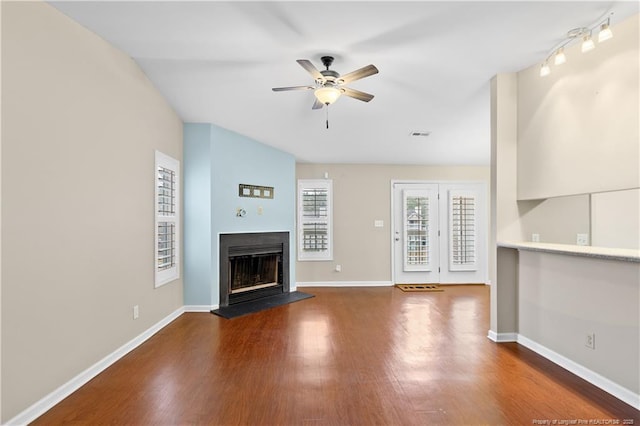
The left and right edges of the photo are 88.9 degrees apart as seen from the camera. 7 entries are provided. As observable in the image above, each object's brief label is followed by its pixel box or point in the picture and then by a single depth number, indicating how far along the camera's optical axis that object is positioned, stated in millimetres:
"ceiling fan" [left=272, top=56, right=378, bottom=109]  2594
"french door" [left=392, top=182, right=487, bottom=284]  6395
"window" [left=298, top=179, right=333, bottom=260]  6344
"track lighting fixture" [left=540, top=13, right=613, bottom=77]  2230
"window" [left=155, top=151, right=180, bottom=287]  3812
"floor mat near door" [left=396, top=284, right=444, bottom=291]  5949
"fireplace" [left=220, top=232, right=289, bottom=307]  4730
